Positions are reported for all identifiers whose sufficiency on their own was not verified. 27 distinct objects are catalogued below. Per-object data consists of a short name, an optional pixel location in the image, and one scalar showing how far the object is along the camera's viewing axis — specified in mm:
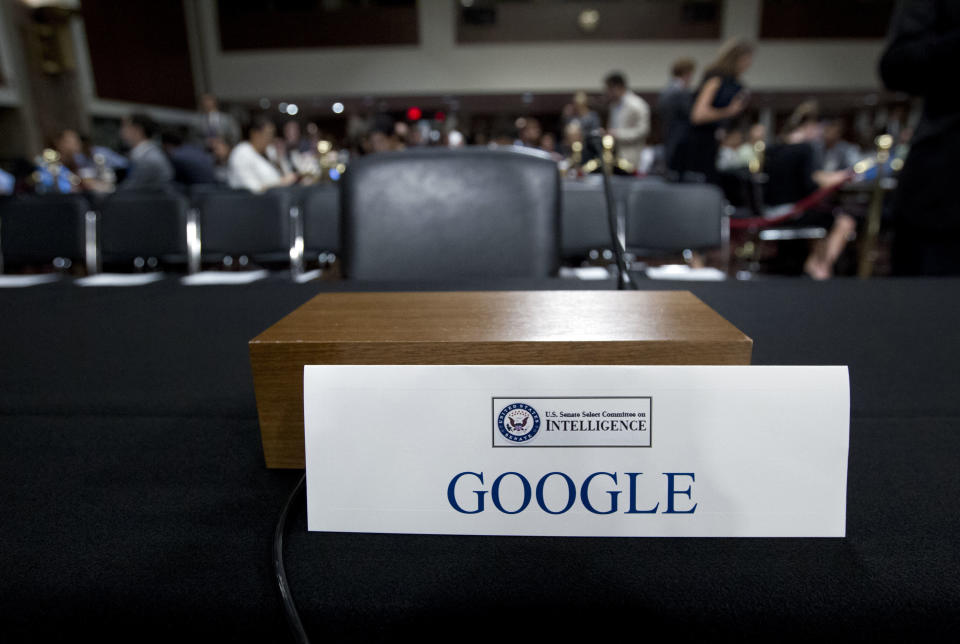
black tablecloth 250
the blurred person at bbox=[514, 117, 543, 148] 5488
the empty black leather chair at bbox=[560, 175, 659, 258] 2021
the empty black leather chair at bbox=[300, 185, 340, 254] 2102
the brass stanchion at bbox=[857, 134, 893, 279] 2553
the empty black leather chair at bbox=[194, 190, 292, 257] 2229
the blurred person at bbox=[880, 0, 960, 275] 1137
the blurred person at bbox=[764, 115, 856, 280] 3301
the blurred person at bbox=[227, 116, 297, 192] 3865
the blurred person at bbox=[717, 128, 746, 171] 5109
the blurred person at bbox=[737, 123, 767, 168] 4857
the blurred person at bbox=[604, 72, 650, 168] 3871
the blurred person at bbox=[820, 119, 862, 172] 5475
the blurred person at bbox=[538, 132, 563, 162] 7232
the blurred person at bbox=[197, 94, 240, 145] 5660
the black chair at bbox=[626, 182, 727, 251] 1951
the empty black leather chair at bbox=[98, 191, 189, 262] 2135
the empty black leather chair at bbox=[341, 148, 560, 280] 1016
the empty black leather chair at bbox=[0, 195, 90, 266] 2127
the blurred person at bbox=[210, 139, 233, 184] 6253
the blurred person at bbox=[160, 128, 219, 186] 4266
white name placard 290
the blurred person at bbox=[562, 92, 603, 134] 4732
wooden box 308
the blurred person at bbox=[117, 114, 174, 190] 3682
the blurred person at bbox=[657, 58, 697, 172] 3309
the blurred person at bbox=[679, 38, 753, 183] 2842
